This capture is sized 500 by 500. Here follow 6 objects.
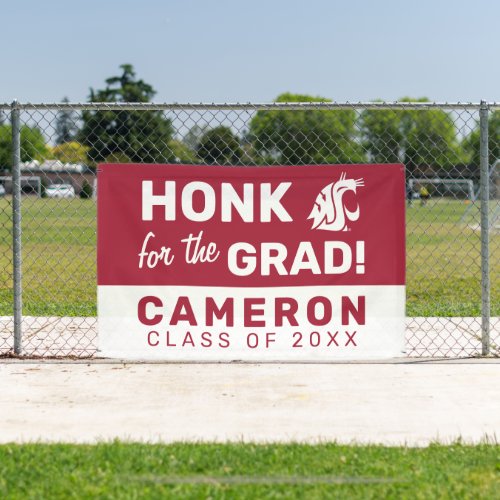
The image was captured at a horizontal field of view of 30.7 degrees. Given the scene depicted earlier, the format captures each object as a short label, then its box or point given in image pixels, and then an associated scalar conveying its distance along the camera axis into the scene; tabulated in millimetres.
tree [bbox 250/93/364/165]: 65188
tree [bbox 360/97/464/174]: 76188
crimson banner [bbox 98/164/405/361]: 6383
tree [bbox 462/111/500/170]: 53225
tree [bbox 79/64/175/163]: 100438
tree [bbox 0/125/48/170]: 48719
